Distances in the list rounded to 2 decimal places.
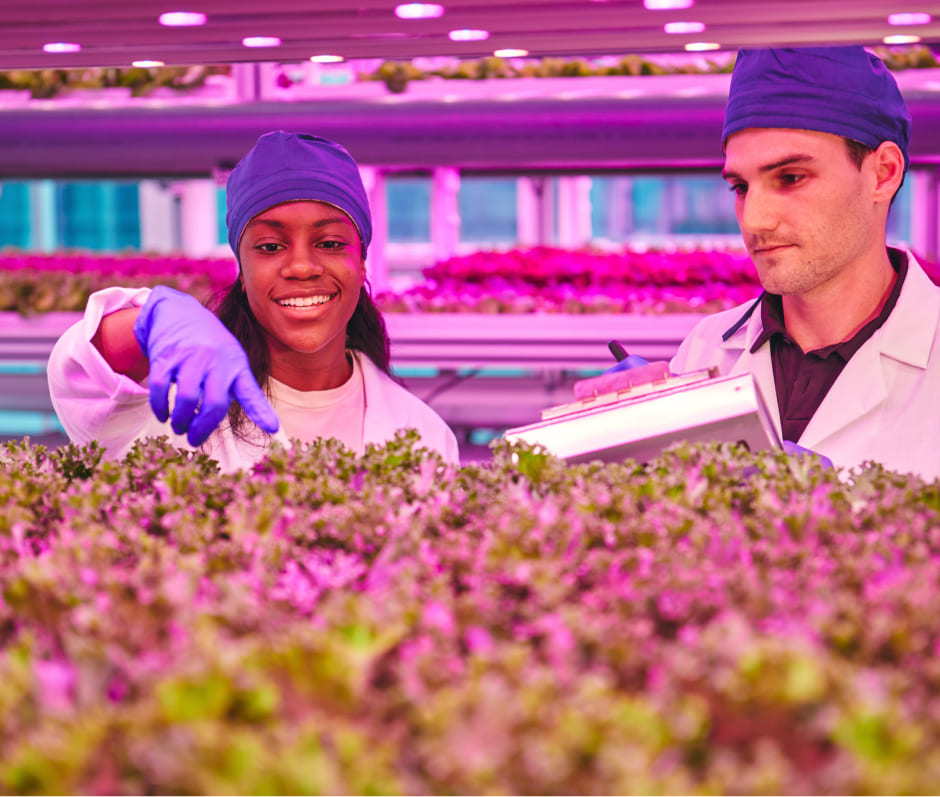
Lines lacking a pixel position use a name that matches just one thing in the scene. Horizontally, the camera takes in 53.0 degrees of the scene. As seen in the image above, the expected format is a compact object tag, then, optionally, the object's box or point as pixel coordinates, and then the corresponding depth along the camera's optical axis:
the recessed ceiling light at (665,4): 1.34
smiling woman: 1.58
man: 1.69
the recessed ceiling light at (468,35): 1.48
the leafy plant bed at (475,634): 0.49
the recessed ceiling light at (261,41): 1.51
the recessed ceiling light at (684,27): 1.43
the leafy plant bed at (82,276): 3.74
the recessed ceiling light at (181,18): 1.40
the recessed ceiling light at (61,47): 1.55
